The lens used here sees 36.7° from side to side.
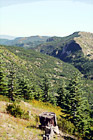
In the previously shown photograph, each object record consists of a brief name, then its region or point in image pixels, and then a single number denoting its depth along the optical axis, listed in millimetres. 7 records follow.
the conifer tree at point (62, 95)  50938
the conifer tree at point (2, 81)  34962
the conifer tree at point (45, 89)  51894
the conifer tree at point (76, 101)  29472
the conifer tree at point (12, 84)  36575
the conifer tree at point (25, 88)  46250
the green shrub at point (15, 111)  18953
